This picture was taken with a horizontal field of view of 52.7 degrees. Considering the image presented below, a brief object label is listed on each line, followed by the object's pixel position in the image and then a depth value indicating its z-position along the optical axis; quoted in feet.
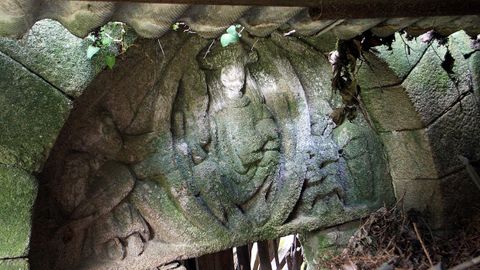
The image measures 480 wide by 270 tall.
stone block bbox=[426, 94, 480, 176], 7.48
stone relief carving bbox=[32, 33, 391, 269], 6.49
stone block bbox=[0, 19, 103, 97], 5.44
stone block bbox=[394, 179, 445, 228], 7.73
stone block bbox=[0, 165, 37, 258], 5.38
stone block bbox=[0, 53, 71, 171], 5.36
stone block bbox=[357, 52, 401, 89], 7.06
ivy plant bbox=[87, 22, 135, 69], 5.78
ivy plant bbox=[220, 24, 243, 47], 5.48
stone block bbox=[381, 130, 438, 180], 7.56
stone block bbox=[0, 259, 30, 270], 5.41
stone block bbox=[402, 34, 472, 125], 7.24
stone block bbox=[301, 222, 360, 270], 8.02
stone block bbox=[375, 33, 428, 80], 6.99
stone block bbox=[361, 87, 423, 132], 7.33
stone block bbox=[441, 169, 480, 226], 7.70
